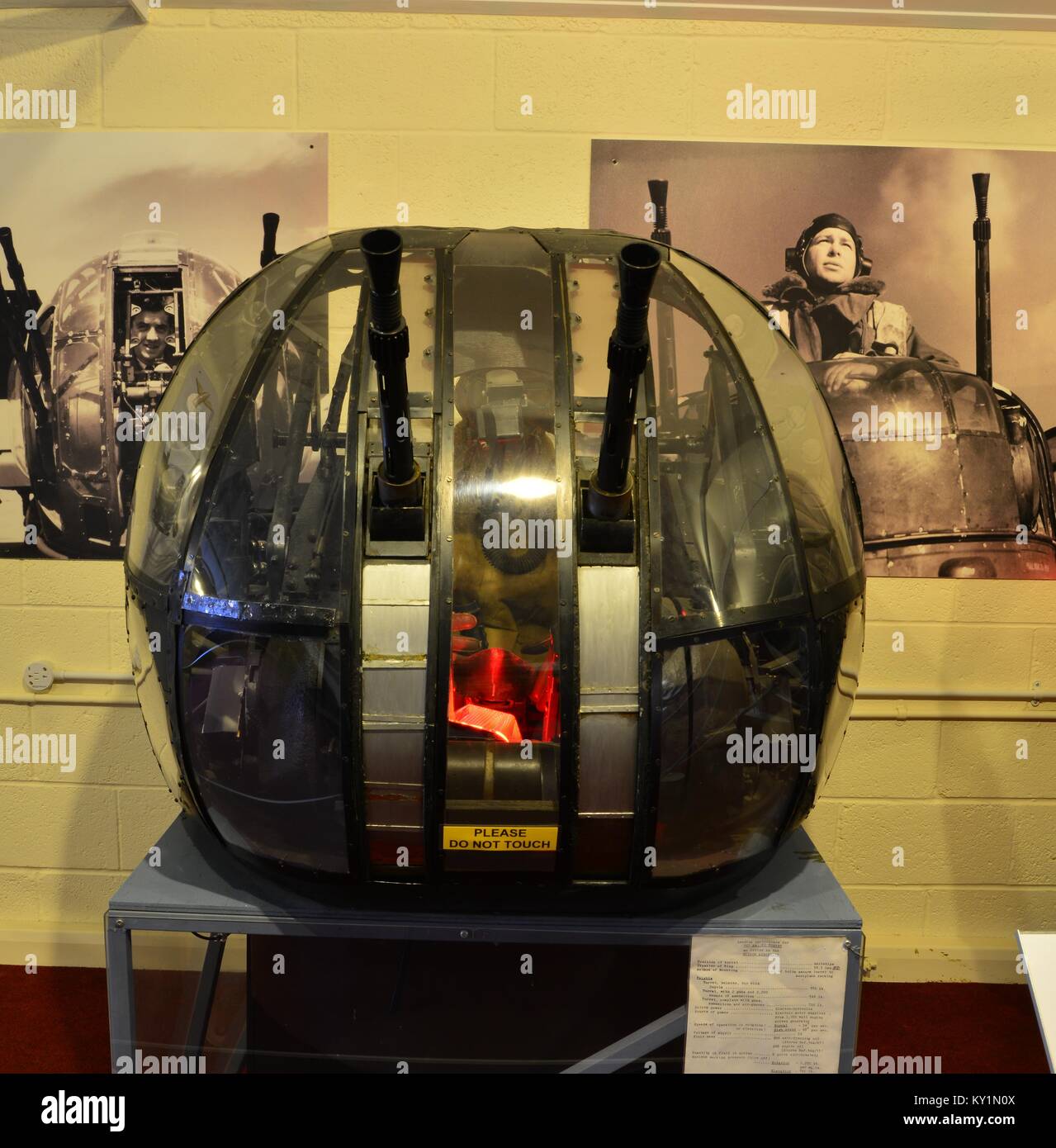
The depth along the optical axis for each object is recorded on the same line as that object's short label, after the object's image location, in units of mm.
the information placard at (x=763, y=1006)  1662
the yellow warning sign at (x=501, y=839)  1523
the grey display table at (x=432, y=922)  1660
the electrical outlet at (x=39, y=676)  3074
